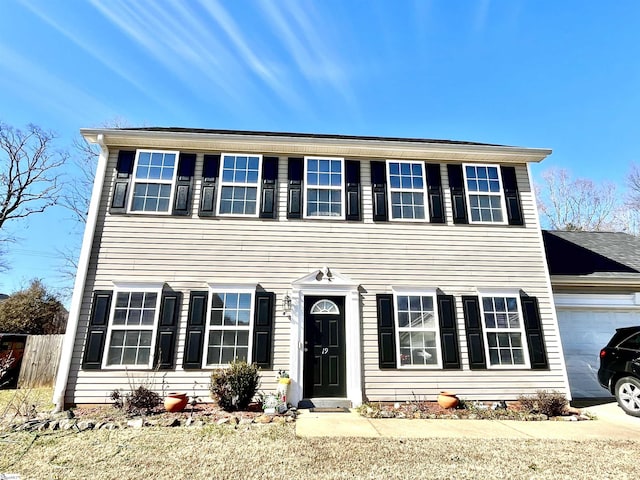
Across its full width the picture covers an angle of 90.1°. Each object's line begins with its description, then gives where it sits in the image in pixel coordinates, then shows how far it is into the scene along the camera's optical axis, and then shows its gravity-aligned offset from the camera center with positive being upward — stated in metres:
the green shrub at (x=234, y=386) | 5.69 -1.00
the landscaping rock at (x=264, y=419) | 5.18 -1.43
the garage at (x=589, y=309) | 7.51 +0.47
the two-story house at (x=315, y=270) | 6.43 +1.25
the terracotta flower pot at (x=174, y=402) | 5.62 -1.27
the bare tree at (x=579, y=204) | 18.64 +7.17
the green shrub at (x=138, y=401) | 5.48 -1.23
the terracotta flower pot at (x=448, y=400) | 6.15 -1.34
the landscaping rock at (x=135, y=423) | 4.87 -1.41
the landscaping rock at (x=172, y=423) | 4.91 -1.42
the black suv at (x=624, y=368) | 5.80 -0.71
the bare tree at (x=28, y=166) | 15.16 +7.71
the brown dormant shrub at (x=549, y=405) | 5.90 -1.37
